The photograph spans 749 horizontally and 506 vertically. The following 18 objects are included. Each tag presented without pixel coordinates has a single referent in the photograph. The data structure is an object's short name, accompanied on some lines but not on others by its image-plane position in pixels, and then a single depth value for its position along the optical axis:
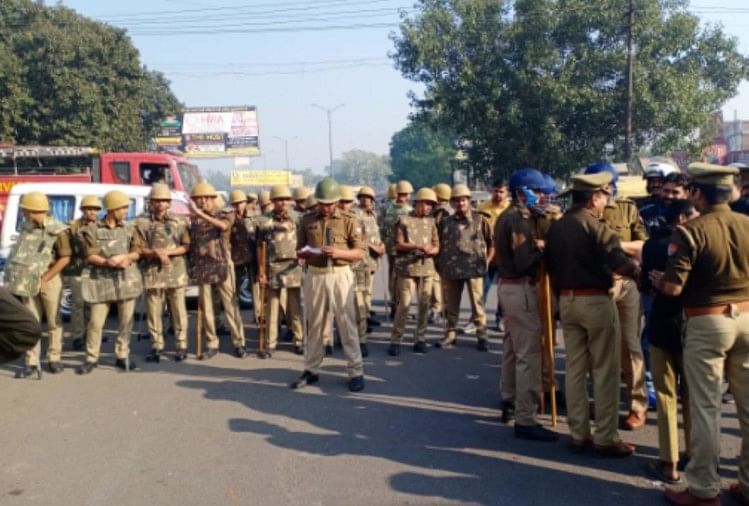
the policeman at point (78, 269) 7.30
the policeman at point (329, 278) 6.48
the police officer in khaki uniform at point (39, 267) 6.88
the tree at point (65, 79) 25.94
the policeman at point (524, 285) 5.06
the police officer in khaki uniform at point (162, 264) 7.62
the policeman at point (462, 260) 7.96
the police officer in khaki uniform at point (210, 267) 7.88
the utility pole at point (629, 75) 19.60
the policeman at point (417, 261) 7.92
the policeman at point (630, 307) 5.38
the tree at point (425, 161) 66.21
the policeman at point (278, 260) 8.00
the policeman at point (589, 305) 4.58
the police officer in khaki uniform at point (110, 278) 7.25
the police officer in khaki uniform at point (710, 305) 3.82
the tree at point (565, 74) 20.66
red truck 14.32
